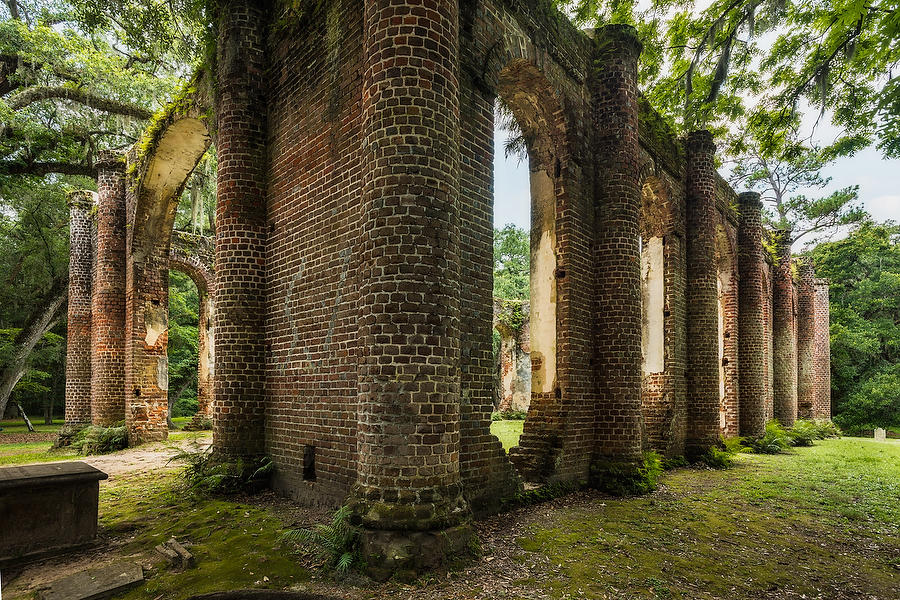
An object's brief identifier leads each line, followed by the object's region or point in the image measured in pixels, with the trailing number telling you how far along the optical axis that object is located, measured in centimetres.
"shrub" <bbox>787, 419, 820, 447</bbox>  1695
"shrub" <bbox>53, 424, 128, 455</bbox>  1256
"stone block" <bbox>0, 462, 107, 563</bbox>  474
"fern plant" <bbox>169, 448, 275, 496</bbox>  702
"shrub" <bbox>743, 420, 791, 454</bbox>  1437
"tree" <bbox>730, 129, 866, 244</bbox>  2765
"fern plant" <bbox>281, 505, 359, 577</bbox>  447
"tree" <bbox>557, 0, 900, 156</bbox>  683
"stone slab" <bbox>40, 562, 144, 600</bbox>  406
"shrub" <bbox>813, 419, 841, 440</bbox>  1977
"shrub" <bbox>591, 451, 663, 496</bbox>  791
